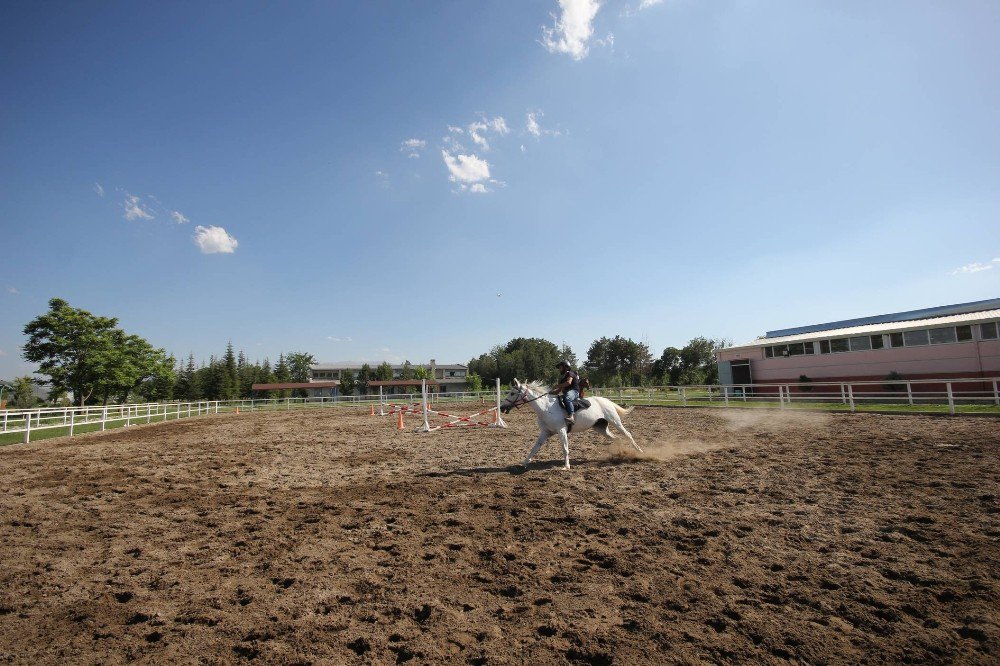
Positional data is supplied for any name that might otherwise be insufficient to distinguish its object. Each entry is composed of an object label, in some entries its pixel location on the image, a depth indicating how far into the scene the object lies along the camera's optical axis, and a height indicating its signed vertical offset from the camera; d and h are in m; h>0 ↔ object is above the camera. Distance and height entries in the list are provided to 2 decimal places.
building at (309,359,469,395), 84.69 +1.45
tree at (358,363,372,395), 73.55 +0.58
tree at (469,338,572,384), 77.12 +2.66
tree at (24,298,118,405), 38.44 +4.41
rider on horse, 8.67 -0.35
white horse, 8.65 -0.87
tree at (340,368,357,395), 66.31 -0.36
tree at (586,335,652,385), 69.74 +1.68
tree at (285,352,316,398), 95.71 +4.42
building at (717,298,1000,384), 21.22 +0.35
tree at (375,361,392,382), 76.88 +1.56
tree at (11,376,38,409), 65.56 +0.89
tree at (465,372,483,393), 68.78 -0.87
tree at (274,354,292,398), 80.85 +2.11
